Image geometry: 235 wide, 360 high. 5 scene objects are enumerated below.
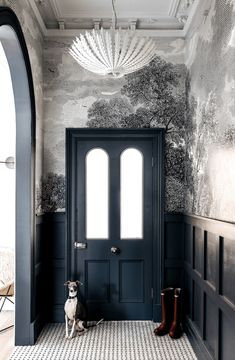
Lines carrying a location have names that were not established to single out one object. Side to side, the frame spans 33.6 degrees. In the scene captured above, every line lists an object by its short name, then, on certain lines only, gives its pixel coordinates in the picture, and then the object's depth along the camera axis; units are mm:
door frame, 4836
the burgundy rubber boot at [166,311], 4430
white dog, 4324
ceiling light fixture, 3039
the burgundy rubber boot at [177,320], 4324
